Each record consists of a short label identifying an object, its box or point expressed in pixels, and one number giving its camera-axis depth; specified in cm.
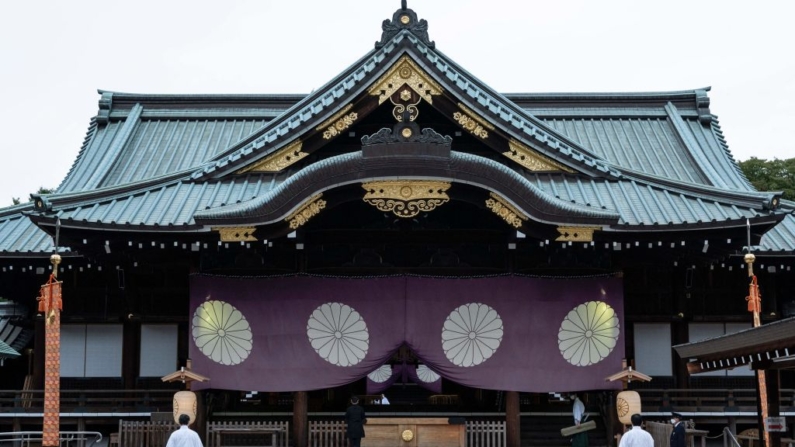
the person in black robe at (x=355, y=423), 1552
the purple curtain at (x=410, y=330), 1659
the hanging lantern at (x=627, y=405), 1580
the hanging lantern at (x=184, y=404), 1566
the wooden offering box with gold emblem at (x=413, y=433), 1622
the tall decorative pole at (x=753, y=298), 1458
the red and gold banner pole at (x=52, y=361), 1412
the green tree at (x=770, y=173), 4166
